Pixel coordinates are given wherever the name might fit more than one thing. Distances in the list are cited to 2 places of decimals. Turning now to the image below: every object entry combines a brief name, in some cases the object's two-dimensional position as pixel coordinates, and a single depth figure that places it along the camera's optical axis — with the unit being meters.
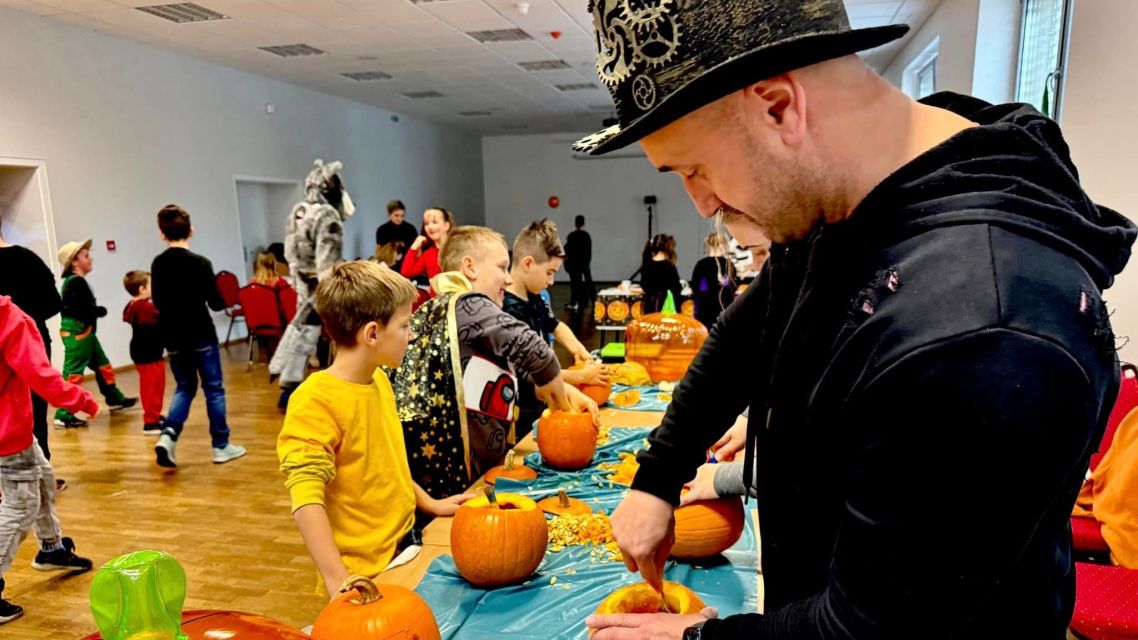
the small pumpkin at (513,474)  2.23
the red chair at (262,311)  7.23
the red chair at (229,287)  8.41
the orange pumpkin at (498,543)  1.53
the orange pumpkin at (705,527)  1.58
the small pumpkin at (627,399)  3.14
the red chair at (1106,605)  1.80
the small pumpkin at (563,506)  1.88
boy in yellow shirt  1.73
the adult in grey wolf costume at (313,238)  6.14
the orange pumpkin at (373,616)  1.19
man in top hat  0.53
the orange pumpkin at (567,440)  2.27
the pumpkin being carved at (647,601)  1.15
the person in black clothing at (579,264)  12.70
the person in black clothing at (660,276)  6.92
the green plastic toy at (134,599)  0.66
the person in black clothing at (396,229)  9.71
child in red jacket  2.85
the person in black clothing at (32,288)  3.75
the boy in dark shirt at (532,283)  3.06
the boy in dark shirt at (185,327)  4.62
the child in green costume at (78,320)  5.54
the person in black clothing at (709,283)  5.71
